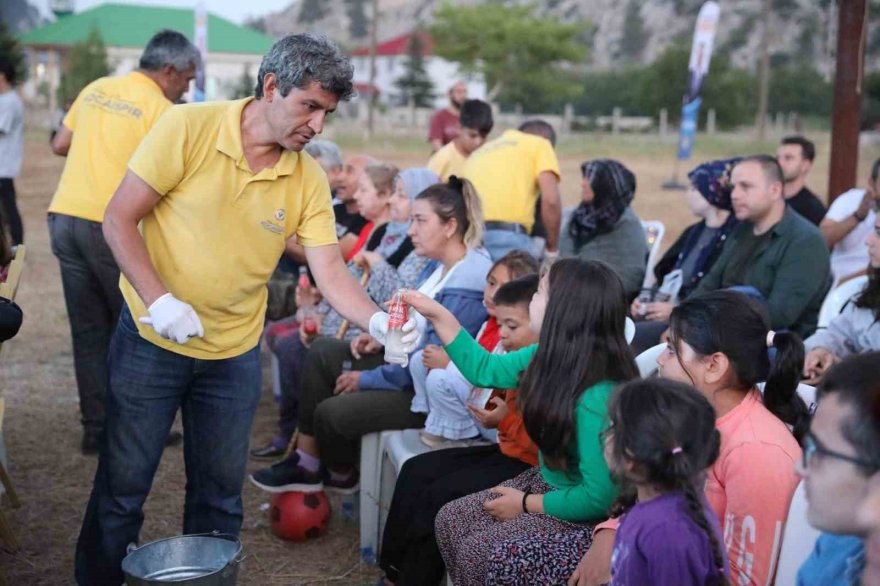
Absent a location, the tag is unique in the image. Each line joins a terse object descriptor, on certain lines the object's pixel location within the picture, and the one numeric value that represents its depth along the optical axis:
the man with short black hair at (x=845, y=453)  1.71
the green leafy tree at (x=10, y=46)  34.21
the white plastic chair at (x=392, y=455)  3.94
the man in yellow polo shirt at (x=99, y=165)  4.75
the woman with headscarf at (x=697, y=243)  5.27
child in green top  2.88
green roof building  60.25
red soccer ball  4.33
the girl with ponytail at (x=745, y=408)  2.52
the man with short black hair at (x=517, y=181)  6.58
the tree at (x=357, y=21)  120.38
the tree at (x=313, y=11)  133.62
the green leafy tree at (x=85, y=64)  40.09
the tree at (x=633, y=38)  100.88
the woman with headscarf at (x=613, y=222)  5.95
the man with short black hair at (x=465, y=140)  7.40
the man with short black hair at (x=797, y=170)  6.42
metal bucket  2.74
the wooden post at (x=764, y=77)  33.72
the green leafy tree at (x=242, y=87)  49.63
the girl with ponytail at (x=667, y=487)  2.26
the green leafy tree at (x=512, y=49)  51.66
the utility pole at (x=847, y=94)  6.59
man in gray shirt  8.51
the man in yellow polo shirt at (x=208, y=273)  2.87
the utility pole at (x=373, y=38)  38.66
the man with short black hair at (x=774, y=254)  4.61
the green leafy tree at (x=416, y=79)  62.27
